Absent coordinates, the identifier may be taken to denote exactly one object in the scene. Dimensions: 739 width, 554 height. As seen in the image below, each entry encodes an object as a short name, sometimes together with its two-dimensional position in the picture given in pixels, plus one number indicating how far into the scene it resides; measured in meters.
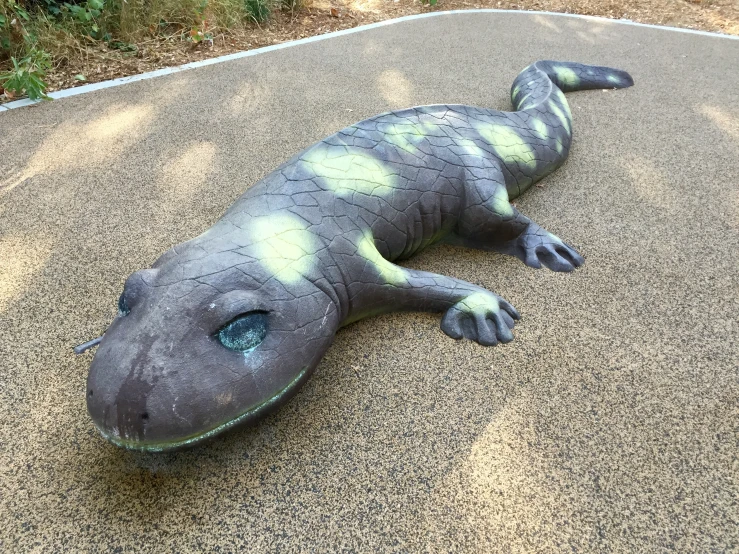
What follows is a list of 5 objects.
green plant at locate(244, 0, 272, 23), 4.63
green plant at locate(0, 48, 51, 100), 3.15
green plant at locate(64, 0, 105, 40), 3.76
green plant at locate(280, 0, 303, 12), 4.97
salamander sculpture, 1.22
